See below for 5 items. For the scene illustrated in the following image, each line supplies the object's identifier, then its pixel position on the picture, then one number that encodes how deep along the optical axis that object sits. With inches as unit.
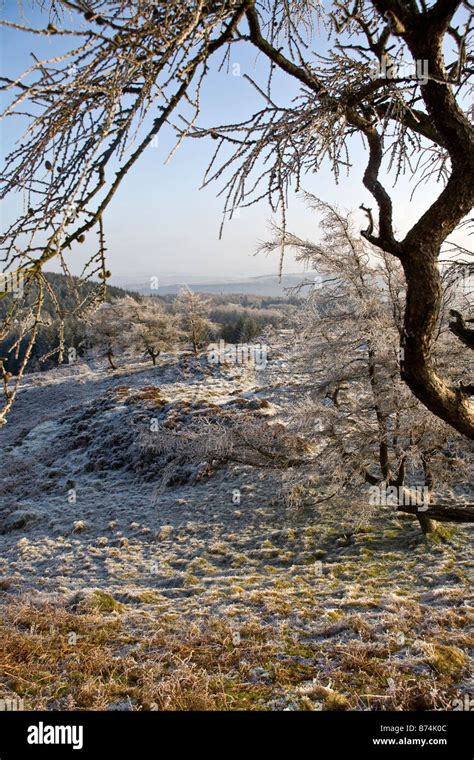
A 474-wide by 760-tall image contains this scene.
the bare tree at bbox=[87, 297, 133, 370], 1357.0
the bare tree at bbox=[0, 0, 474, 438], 52.5
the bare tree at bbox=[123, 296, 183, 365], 1290.6
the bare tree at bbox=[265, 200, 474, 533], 289.9
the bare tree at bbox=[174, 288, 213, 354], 1376.7
